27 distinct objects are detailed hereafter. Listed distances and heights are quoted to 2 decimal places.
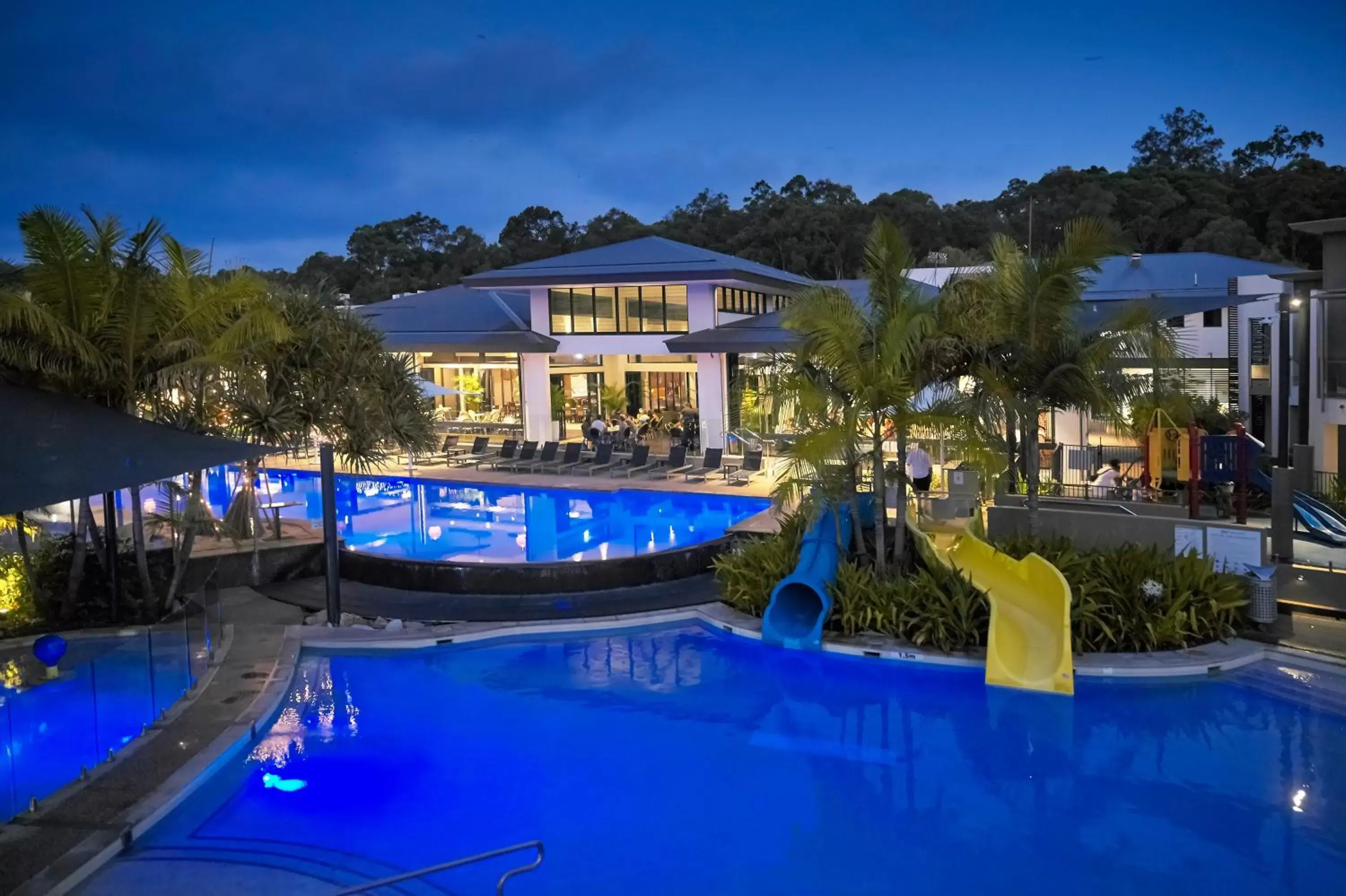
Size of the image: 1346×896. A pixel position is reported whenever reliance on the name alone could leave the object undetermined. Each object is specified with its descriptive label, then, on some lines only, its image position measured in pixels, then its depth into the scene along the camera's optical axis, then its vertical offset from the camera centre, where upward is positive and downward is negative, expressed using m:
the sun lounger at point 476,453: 25.27 -1.08
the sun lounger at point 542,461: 23.78 -1.22
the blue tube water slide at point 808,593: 11.89 -2.21
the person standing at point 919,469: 17.55 -1.19
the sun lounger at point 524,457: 24.11 -1.15
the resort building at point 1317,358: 16.91 +0.45
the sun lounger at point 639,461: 22.89 -1.24
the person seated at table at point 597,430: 25.59 -0.62
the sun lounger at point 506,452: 24.52 -1.05
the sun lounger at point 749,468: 21.86 -1.37
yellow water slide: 10.31 -2.23
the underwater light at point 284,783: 8.59 -2.97
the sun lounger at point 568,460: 23.52 -1.20
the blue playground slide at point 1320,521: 12.90 -1.62
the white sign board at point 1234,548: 11.17 -1.67
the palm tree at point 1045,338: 11.44 +0.58
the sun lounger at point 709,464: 22.27 -1.29
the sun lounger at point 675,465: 22.42 -1.31
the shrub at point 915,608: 11.27 -2.25
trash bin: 10.93 -2.14
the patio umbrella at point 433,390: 24.85 +0.43
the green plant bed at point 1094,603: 10.88 -2.17
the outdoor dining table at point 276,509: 15.33 -1.38
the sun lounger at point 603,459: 23.11 -1.18
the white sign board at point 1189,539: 11.58 -1.61
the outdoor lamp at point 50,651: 10.49 -2.27
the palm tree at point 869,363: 11.68 +0.38
